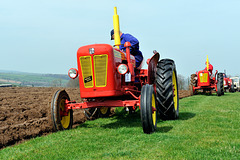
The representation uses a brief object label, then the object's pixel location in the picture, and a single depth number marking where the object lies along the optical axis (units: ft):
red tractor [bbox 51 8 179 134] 16.15
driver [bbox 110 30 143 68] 21.33
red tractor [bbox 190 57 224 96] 56.45
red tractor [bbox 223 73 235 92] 75.73
